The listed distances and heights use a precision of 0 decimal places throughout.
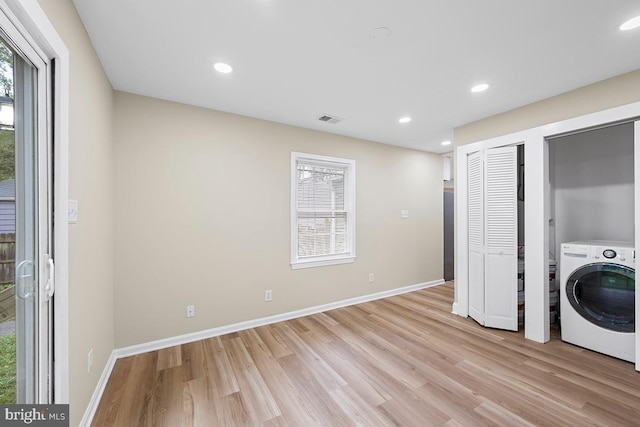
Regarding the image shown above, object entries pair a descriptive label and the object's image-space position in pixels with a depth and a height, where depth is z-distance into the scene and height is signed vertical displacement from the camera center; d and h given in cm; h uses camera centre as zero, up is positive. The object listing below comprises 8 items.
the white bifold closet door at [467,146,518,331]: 286 -28
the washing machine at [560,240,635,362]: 227 -80
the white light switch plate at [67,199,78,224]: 140 +2
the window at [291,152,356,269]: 347 +5
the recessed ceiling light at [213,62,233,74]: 205 +119
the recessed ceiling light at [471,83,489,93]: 241 +120
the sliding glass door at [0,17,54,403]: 102 -3
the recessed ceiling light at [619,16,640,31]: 160 +120
